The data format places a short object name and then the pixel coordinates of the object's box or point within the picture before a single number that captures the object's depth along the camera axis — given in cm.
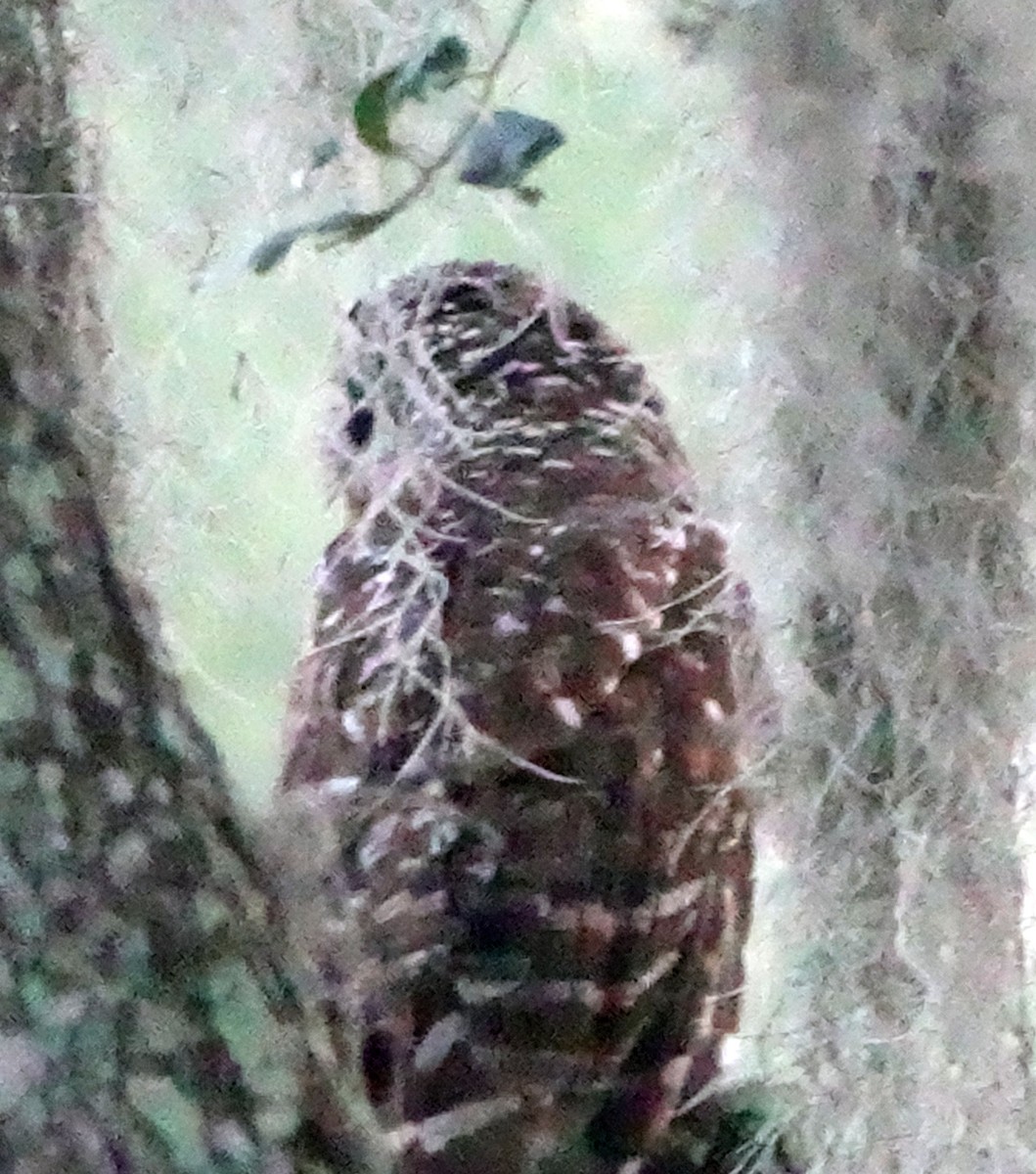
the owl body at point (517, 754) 712
